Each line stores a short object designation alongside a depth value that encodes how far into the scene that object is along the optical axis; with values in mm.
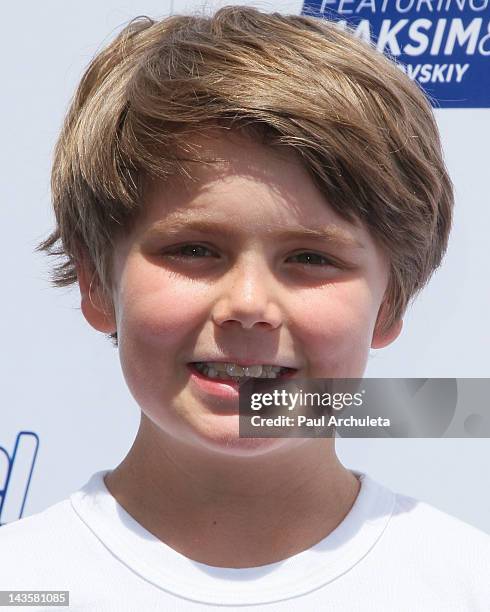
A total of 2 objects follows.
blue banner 1892
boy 1622
